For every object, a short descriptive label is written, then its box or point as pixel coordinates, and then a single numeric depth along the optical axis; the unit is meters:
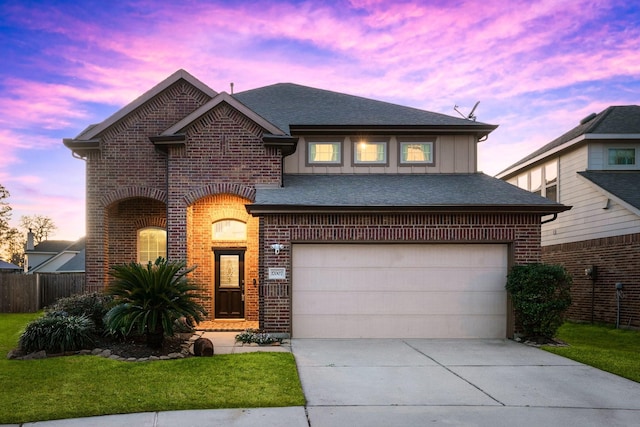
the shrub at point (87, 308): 10.85
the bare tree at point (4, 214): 45.47
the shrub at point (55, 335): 9.32
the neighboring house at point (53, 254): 33.72
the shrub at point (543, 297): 10.90
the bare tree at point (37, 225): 57.03
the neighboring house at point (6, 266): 26.86
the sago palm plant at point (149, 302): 9.33
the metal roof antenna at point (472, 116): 15.17
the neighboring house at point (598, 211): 14.66
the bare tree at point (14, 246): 47.72
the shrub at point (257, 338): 10.77
